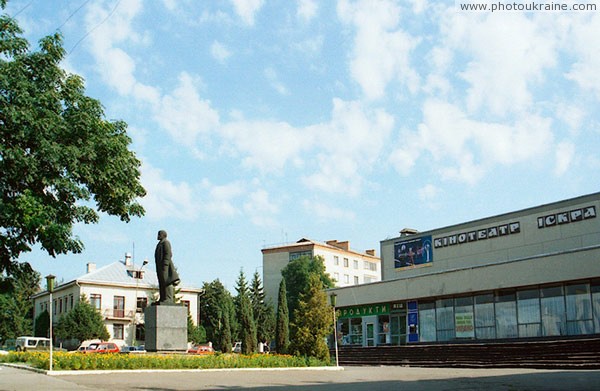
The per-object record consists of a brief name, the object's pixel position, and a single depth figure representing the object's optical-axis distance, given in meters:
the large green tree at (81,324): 56.59
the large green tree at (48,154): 10.11
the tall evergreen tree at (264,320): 73.38
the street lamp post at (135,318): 63.55
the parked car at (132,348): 45.27
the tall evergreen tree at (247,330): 47.50
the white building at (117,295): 62.00
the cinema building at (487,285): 31.17
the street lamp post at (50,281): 22.50
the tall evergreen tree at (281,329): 45.16
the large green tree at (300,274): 74.62
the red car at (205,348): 47.75
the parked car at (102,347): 42.19
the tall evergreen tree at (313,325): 30.33
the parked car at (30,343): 51.21
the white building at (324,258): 82.42
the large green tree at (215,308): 67.12
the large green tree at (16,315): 68.89
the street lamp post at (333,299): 28.08
